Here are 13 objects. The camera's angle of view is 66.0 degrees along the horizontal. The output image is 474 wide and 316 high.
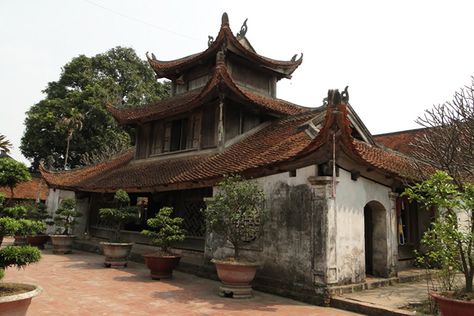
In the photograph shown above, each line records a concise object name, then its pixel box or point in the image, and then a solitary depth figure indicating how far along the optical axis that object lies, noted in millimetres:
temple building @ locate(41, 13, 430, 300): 7309
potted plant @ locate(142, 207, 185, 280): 9016
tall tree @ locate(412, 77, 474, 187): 7922
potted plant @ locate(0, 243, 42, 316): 4359
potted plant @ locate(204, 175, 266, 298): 7328
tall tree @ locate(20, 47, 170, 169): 29609
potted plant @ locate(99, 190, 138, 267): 10586
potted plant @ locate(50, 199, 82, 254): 13727
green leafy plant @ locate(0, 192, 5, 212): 5437
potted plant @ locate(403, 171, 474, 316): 5309
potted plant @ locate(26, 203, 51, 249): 14548
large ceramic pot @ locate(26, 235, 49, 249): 15075
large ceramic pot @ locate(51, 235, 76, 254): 13703
